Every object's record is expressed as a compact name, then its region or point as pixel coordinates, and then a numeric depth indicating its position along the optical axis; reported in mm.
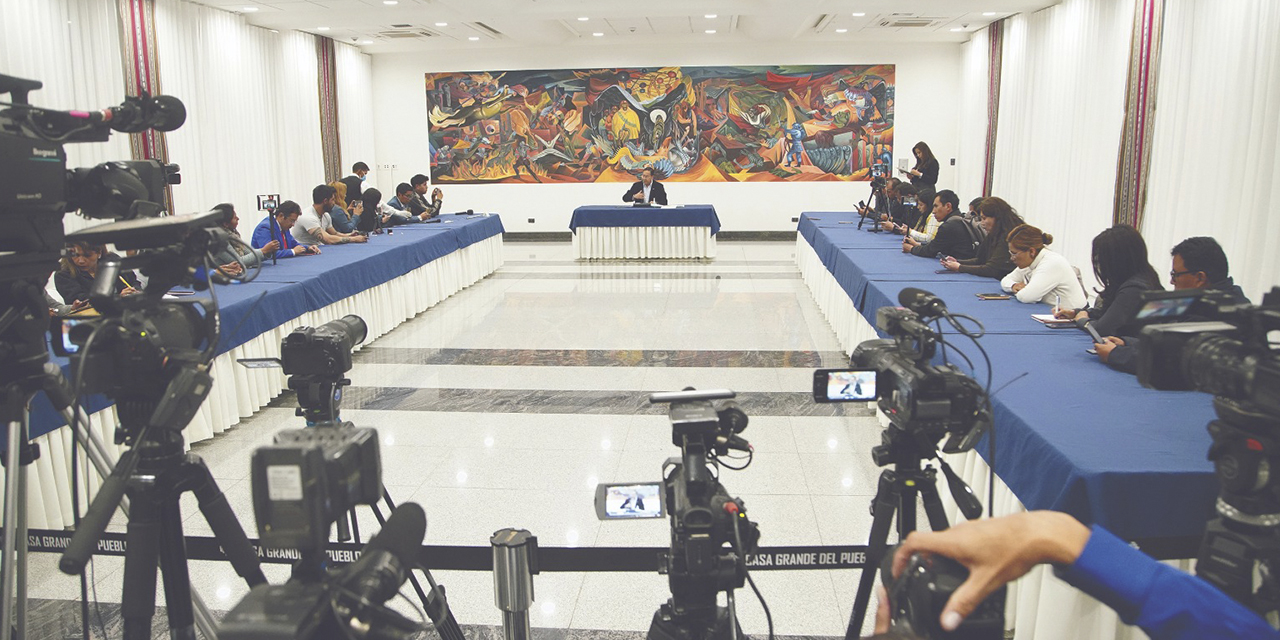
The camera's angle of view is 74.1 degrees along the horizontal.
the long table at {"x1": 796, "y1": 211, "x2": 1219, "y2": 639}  1976
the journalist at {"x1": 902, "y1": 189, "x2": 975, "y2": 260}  5734
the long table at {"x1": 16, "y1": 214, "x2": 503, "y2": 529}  3123
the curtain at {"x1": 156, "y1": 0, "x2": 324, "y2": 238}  8812
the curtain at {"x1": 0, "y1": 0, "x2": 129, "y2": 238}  6668
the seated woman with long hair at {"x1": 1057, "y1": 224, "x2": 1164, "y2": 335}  3213
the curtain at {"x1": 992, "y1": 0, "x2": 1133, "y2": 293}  8023
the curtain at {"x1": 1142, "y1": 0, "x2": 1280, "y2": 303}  5410
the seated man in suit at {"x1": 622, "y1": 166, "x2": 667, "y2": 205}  11031
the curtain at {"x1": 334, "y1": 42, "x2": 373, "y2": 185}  12508
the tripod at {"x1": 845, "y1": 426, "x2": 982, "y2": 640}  1826
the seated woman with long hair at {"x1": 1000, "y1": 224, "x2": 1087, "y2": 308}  4047
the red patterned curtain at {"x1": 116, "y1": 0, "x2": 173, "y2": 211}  7914
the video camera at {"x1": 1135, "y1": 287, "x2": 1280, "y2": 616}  1306
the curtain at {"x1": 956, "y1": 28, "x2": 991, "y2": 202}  11883
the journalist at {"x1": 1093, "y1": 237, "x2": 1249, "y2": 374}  2871
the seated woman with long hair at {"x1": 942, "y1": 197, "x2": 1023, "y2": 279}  5047
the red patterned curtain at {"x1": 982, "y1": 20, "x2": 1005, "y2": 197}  11320
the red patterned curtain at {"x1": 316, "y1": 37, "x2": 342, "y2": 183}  11938
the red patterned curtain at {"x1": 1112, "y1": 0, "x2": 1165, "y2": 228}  7195
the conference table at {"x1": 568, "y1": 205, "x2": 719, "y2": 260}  10656
